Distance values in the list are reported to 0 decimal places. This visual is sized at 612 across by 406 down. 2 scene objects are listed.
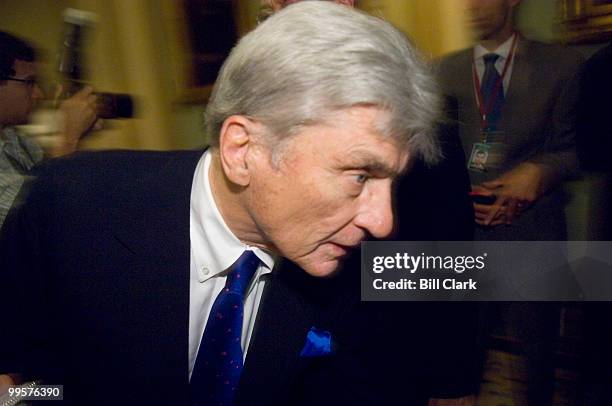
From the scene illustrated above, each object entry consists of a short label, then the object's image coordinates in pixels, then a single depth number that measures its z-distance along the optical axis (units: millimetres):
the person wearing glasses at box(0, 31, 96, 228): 1919
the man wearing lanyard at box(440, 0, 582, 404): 1921
